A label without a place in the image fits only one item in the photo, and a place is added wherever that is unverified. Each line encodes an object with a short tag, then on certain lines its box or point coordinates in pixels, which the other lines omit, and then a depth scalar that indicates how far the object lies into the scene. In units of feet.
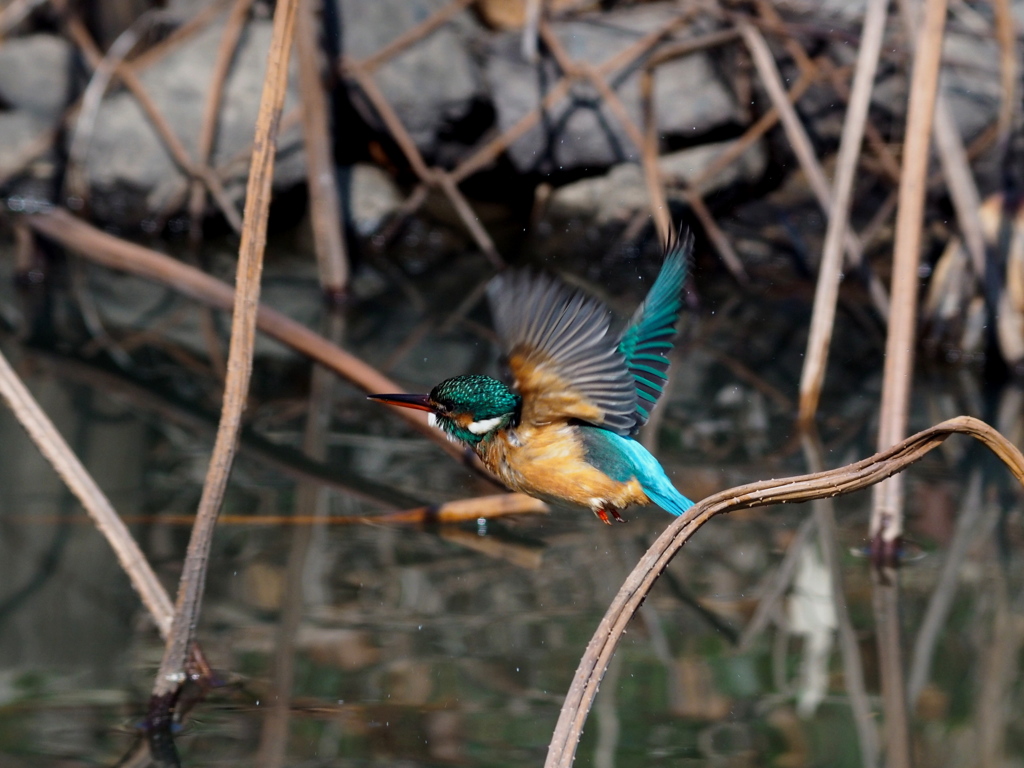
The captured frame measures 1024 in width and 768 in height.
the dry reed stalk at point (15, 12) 47.14
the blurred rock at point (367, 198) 48.39
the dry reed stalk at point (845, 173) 26.23
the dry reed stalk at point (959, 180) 27.78
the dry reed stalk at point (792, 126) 33.04
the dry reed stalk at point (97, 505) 16.31
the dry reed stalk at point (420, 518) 23.30
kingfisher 11.34
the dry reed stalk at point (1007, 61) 33.63
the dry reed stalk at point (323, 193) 40.86
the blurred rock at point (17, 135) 47.32
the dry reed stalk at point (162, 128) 46.96
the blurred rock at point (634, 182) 46.78
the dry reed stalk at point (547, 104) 46.50
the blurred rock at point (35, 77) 48.11
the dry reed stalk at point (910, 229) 19.70
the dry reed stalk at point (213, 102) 47.14
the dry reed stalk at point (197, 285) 23.30
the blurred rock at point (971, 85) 45.65
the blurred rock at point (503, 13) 52.19
